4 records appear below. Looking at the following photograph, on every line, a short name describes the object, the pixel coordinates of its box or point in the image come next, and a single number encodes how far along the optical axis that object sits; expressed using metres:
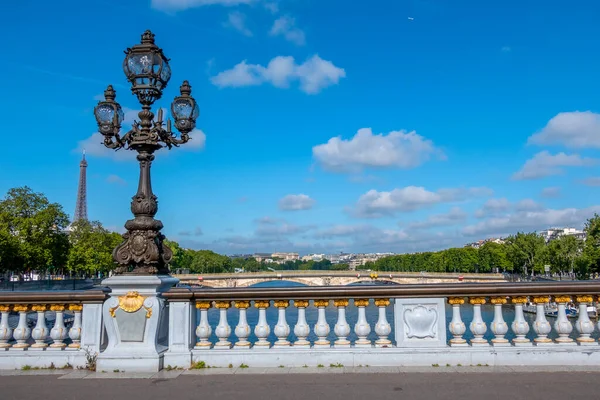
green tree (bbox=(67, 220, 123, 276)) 79.31
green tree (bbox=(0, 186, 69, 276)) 60.91
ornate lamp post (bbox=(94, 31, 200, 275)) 7.68
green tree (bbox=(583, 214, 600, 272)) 64.81
